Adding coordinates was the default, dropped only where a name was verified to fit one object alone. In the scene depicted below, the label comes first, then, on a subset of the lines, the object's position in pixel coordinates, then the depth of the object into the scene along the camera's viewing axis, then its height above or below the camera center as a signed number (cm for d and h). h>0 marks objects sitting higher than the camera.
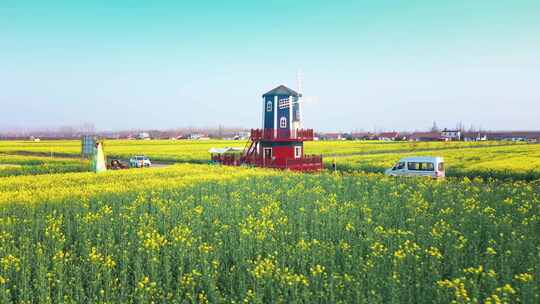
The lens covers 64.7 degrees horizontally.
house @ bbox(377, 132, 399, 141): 18526 +67
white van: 2880 -210
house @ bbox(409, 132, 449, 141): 16722 +54
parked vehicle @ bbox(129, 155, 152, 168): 4859 -258
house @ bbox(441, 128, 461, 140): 17445 +127
